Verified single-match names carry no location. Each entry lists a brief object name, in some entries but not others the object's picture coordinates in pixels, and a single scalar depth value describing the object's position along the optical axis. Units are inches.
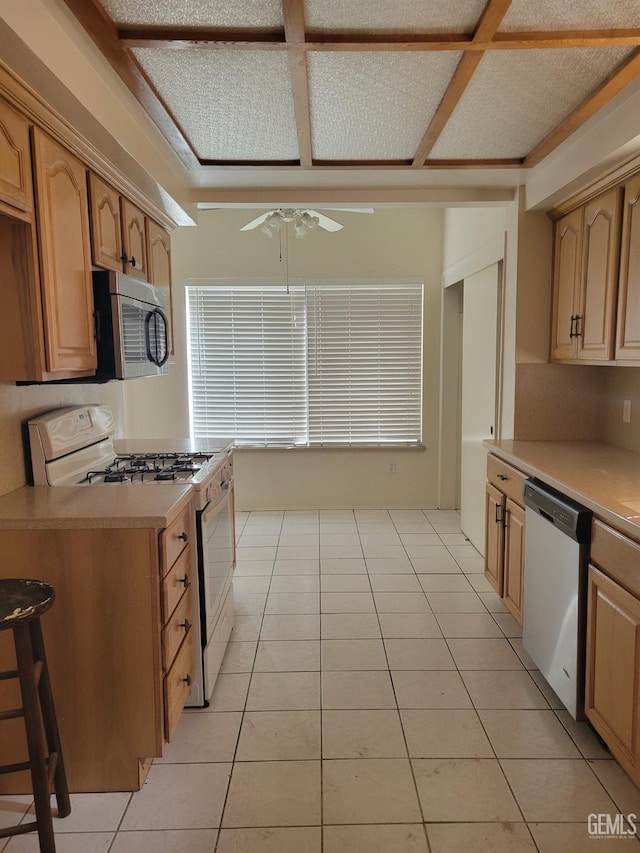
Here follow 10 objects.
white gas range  90.3
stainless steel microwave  90.6
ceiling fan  142.2
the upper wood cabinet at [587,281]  102.7
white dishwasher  82.8
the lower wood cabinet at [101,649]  72.2
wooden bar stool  59.1
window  199.5
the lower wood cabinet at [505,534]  110.1
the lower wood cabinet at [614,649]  69.4
